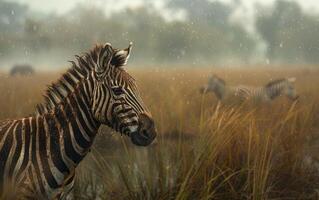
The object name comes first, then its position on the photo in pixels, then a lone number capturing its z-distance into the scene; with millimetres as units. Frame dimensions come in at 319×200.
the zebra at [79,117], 5248
